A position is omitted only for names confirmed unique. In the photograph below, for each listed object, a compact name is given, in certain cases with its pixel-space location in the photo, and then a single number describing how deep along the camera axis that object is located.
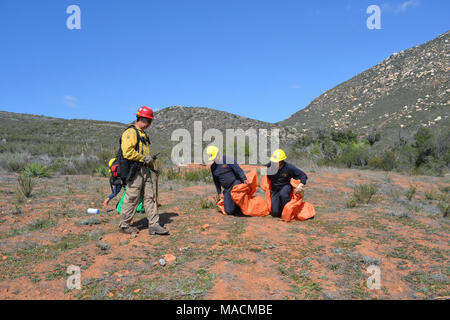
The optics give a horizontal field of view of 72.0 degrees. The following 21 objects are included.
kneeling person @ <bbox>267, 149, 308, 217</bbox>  5.46
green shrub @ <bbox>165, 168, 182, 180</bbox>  10.35
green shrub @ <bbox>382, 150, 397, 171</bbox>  15.73
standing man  4.22
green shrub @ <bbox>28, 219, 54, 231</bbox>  4.90
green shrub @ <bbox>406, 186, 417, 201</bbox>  8.48
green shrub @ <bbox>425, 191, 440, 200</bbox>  8.87
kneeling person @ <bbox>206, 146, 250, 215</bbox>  5.71
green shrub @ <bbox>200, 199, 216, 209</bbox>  6.34
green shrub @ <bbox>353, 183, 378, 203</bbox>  7.15
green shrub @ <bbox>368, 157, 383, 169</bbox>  15.97
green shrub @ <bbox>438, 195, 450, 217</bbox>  6.17
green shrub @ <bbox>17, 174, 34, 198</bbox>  6.79
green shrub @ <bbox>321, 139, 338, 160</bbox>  19.02
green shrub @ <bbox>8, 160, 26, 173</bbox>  10.81
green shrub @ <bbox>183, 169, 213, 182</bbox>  10.32
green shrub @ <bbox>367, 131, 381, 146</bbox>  23.06
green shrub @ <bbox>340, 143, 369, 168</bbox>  17.20
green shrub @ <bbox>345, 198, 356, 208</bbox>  6.59
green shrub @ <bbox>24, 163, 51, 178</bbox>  9.53
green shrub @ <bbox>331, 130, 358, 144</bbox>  22.48
